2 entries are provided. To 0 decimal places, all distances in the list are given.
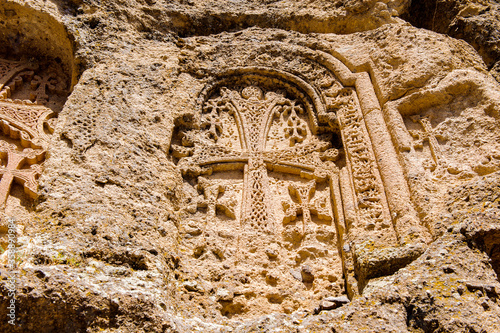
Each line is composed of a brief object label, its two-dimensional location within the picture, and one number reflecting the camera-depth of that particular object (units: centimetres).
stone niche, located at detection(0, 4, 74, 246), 455
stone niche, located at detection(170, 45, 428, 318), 404
